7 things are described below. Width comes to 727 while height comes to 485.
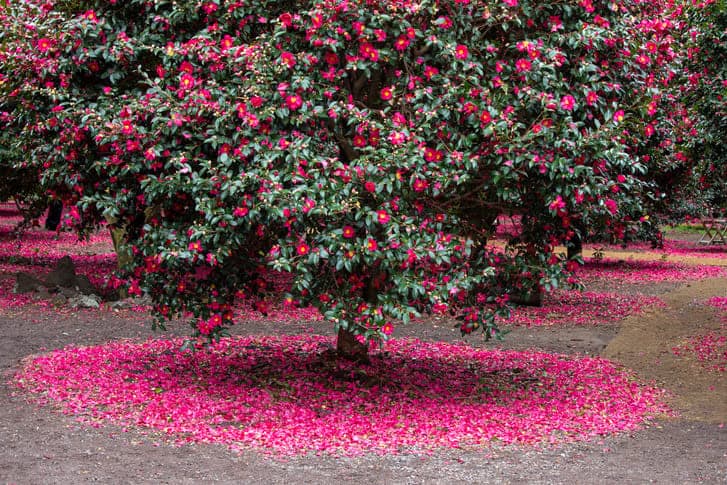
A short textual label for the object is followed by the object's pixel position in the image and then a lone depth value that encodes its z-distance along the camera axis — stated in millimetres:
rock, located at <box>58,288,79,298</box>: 14477
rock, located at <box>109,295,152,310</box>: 14086
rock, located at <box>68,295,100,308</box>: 14023
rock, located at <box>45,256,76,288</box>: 14938
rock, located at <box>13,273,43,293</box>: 14938
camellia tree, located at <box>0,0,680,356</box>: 6656
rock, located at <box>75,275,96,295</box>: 15012
